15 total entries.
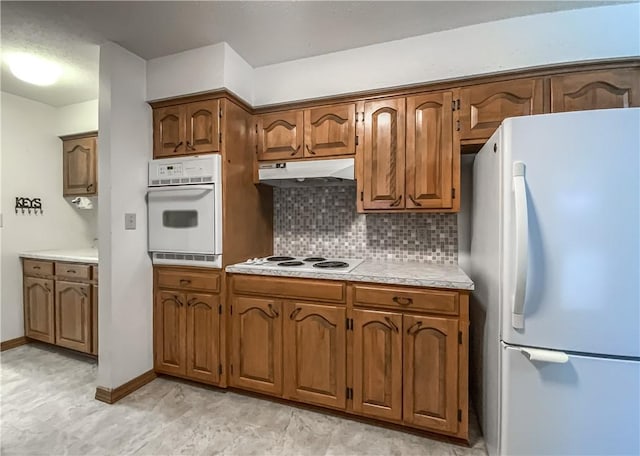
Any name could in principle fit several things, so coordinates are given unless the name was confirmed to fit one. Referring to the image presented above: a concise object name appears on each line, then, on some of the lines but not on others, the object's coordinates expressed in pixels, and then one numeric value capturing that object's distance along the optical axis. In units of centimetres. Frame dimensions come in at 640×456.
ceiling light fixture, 220
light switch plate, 209
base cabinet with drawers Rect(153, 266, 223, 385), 209
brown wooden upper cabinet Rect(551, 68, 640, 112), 160
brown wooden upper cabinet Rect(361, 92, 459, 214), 189
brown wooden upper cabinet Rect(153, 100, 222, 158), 208
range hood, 204
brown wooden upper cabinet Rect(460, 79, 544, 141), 173
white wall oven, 204
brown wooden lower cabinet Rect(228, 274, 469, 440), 159
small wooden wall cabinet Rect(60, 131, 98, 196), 300
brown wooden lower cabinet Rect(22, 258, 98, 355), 249
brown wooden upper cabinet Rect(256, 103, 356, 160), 210
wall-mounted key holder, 289
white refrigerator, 113
